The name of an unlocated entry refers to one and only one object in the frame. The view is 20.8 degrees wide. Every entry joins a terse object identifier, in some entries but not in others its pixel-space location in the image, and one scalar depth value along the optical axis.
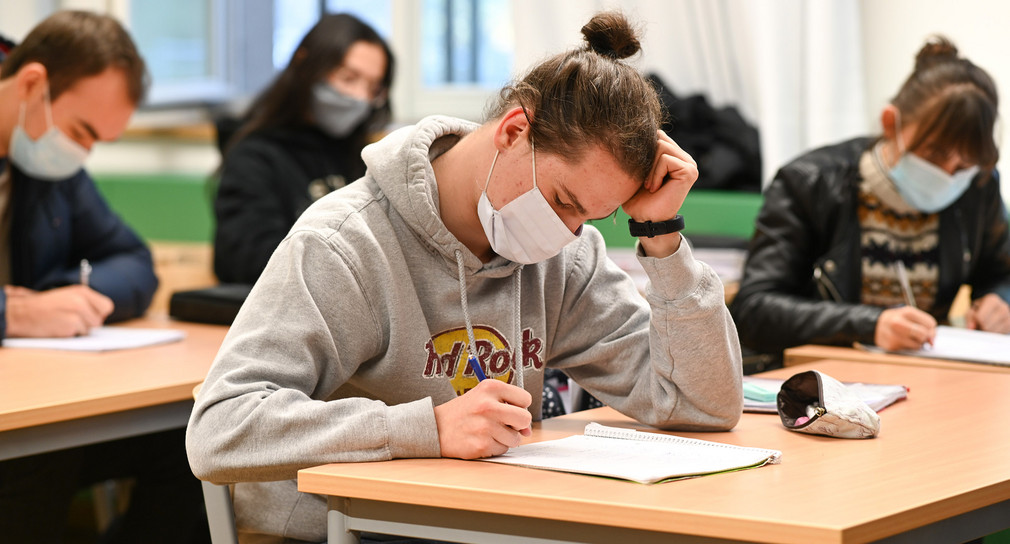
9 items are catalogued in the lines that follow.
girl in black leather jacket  4.01
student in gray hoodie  3.03
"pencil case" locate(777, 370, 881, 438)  3.19
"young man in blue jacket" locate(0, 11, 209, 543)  3.92
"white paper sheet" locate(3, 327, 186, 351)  3.82
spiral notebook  2.97
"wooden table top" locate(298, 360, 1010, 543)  2.82
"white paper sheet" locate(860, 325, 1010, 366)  3.77
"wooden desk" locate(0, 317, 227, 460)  3.34
